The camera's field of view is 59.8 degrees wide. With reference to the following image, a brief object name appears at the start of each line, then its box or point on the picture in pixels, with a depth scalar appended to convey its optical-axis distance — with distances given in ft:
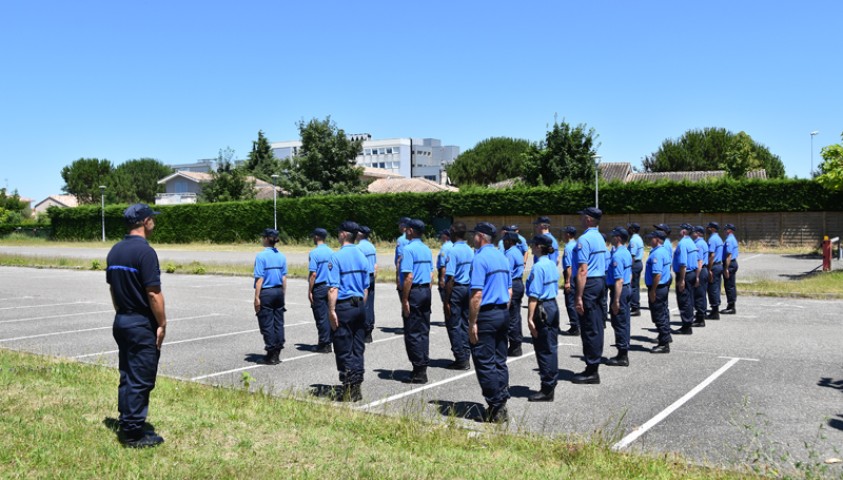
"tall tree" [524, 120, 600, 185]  158.10
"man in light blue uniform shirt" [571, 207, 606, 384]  29.43
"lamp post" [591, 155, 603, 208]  129.37
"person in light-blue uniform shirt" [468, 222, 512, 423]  23.07
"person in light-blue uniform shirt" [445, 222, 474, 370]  32.07
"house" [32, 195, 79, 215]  413.39
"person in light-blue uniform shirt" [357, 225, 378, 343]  37.19
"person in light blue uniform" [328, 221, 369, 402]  25.84
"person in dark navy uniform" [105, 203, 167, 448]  19.01
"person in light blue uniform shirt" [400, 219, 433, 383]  29.48
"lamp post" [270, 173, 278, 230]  163.53
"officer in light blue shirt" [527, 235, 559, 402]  25.66
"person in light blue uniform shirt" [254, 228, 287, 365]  33.50
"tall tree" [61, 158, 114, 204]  364.71
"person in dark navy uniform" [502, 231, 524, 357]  35.81
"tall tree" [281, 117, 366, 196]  196.24
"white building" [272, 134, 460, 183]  471.62
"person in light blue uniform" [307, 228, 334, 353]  32.33
